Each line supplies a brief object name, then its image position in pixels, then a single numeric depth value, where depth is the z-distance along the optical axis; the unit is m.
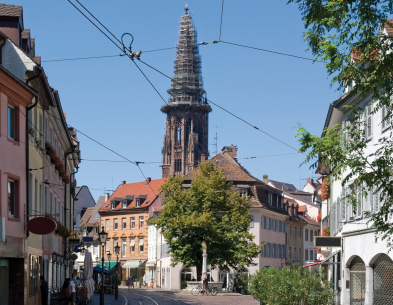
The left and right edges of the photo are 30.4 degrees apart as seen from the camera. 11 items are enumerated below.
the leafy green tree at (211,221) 47.69
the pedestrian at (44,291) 23.95
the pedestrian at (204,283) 44.41
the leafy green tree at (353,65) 10.80
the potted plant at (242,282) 50.51
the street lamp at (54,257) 29.28
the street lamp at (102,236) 31.22
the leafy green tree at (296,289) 17.73
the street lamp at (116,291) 39.91
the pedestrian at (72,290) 27.06
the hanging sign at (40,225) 19.02
